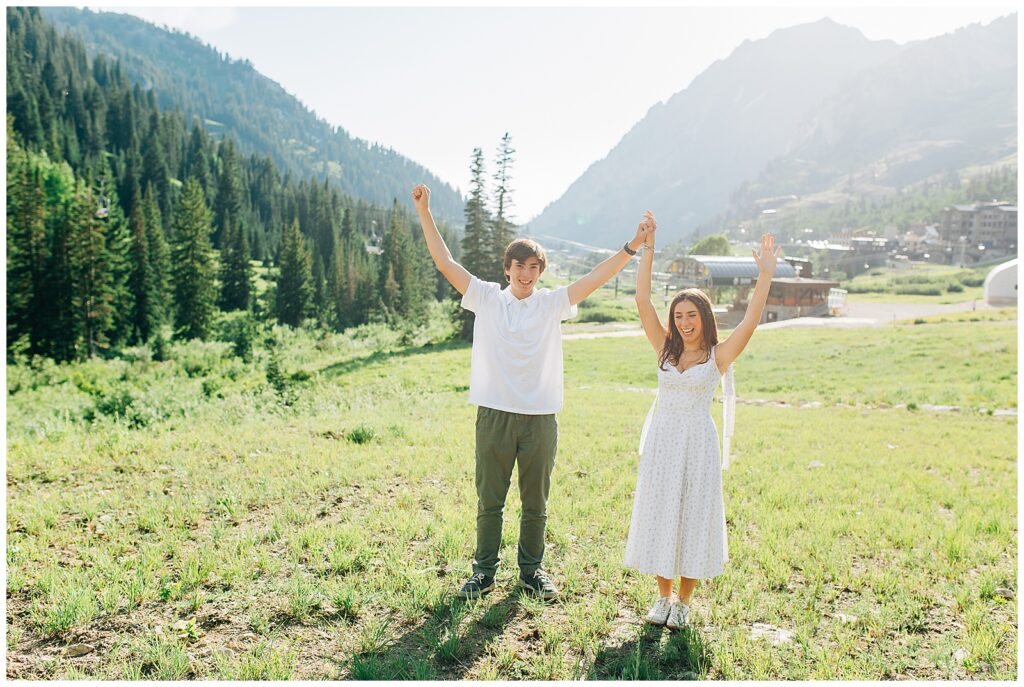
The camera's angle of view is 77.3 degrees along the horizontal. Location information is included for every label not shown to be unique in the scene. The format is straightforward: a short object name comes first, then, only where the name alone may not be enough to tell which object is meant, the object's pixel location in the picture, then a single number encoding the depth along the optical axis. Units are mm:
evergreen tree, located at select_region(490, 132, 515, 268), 35938
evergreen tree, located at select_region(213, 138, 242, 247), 109688
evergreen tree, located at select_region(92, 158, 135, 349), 54119
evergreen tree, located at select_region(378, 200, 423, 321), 66875
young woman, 4773
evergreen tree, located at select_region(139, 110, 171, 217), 99000
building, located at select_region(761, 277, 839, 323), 58938
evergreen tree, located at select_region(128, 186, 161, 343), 59066
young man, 5027
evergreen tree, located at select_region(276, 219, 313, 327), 77375
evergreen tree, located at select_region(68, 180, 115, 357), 47031
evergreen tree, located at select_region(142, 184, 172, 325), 63162
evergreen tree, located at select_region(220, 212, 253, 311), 85938
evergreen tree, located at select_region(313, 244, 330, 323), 81750
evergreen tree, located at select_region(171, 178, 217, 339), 64562
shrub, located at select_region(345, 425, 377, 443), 10422
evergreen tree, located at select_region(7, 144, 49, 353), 45156
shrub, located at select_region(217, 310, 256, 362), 52088
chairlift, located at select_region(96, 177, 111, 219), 57281
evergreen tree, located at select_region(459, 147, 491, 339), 36438
